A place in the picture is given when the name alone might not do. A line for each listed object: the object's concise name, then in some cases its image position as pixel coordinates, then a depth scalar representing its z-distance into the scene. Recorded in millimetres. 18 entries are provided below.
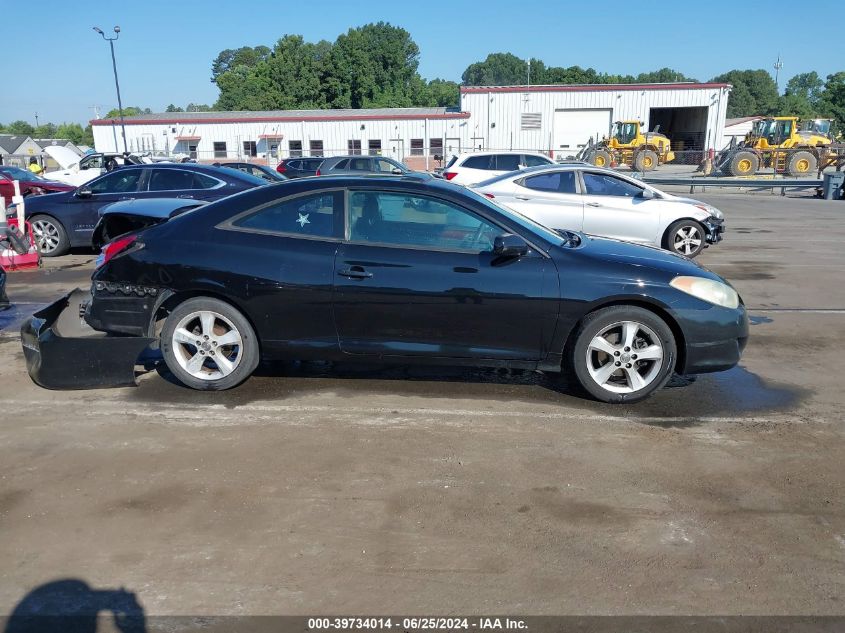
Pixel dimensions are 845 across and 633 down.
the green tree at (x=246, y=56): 140750
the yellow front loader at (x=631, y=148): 39250
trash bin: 23877
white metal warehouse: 48750
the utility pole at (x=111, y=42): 38153
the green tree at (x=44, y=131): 133500
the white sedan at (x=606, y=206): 10930
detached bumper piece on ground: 5250
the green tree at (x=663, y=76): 137875
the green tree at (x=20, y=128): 143500
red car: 17484
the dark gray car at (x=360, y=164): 23531
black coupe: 4953
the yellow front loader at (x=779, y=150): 35750
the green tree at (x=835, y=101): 82250
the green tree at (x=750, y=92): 128500
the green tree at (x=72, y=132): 116894
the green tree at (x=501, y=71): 151500
